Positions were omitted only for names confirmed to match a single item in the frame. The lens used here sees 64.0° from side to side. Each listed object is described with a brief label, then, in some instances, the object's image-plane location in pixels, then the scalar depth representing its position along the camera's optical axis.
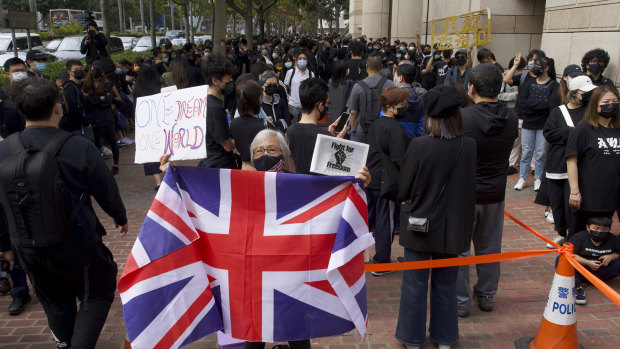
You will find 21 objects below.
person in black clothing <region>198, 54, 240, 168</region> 4.99
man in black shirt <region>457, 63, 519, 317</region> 4.13
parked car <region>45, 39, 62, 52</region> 24.20
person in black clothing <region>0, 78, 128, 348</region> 3.07
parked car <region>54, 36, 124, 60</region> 22.21
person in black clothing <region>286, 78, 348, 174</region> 4.68
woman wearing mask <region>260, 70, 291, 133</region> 6.49
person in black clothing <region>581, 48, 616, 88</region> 6.96
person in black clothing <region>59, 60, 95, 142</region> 7.21
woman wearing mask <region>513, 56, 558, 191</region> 7.51
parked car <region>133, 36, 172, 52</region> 30.15
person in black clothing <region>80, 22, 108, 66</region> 11.75
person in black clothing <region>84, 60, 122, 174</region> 8.47
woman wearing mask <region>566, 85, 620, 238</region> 4.39
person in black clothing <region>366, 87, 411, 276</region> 4.71
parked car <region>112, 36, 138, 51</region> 32.92
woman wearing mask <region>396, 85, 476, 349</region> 3.52
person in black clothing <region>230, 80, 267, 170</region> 4.89
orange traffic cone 3.74
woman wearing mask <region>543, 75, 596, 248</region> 5.19
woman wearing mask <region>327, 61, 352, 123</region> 8.96
